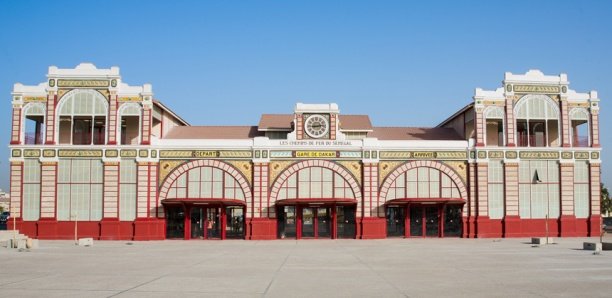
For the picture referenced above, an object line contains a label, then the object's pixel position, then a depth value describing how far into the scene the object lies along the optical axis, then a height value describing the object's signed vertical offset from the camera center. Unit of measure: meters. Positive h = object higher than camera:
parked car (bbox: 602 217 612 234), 65.88 -4.27
